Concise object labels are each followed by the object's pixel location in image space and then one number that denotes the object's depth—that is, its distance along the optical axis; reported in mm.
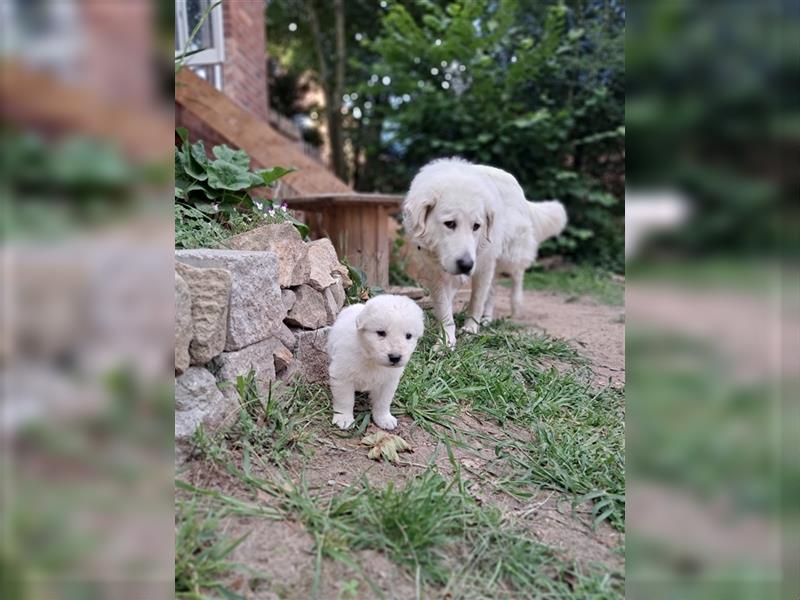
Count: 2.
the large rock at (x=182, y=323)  1608
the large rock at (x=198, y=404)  1657
